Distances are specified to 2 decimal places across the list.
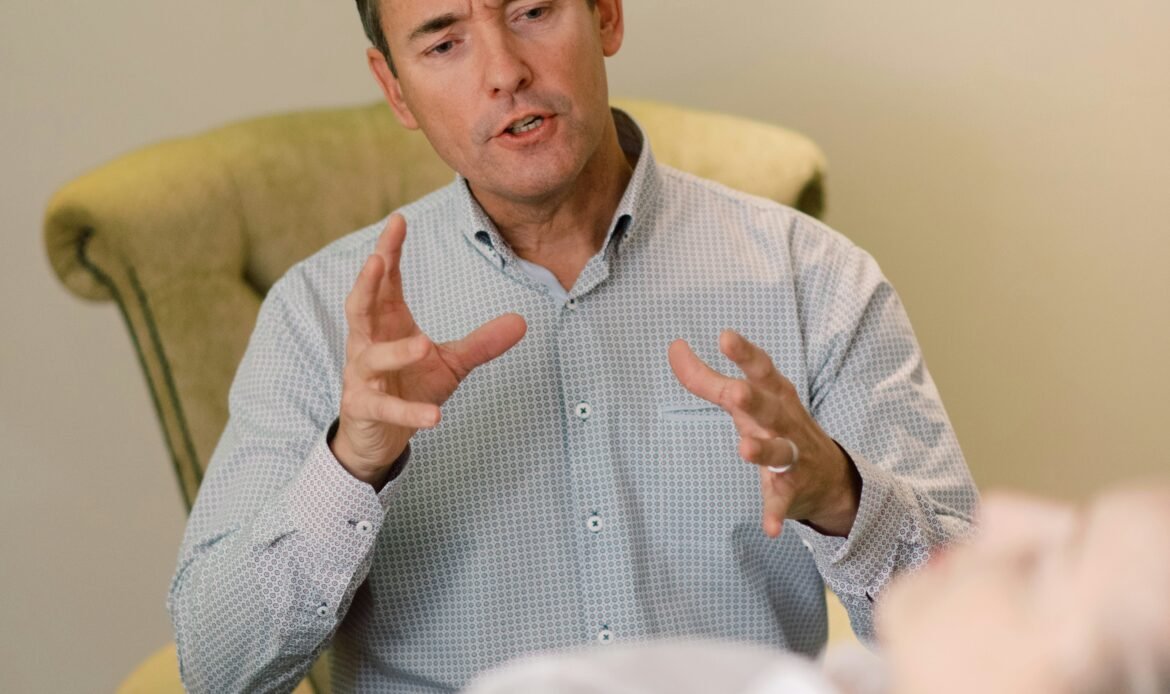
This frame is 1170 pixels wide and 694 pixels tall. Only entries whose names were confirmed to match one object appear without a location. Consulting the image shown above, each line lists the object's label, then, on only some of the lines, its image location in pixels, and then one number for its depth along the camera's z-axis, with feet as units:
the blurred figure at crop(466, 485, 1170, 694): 3.71
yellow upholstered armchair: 7.50
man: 6.95
